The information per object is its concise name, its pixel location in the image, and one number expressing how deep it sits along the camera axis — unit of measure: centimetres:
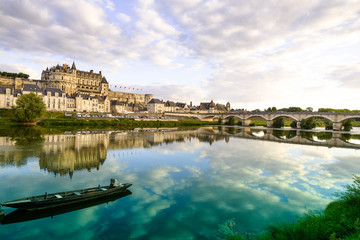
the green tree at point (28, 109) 4828
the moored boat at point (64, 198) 932
